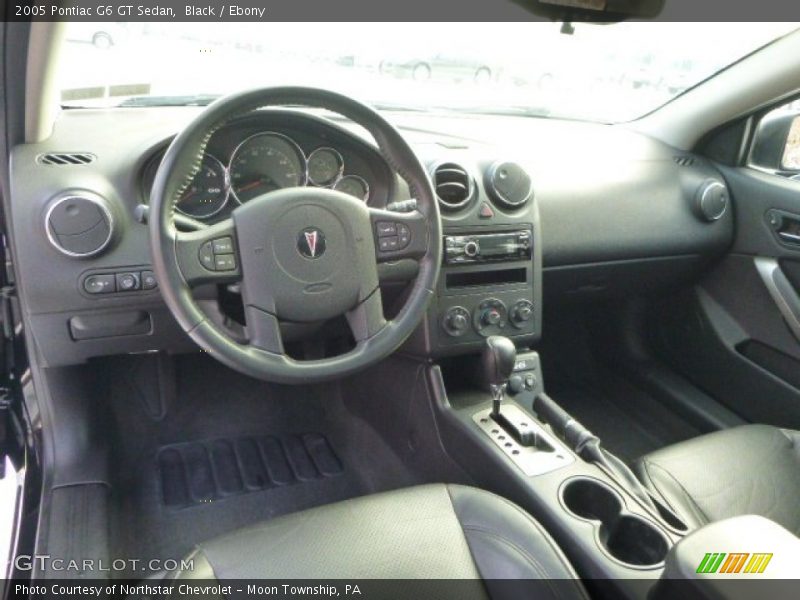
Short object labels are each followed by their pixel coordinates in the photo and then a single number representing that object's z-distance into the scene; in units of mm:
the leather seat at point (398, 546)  1212
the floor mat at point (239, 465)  2182
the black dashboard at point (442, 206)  1606
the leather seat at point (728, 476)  1661
